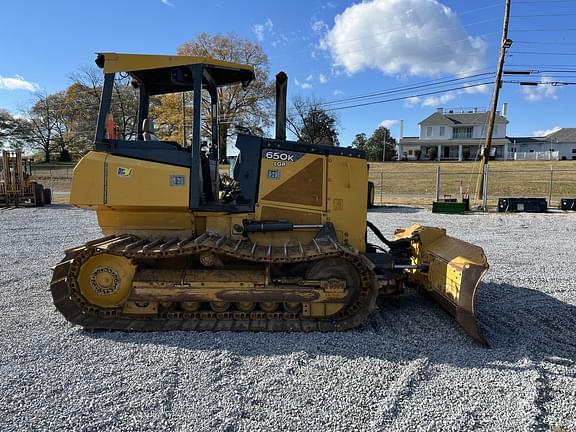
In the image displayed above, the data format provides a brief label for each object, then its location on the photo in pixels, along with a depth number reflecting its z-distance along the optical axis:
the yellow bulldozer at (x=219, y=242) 4.51
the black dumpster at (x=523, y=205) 18.28
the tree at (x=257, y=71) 31.58
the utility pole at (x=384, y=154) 61.20
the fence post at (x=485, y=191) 19.52
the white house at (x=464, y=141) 65.31
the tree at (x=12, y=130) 61.05
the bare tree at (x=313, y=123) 45.66
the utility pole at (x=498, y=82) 21.12
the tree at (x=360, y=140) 65.68
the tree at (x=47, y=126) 59.28
